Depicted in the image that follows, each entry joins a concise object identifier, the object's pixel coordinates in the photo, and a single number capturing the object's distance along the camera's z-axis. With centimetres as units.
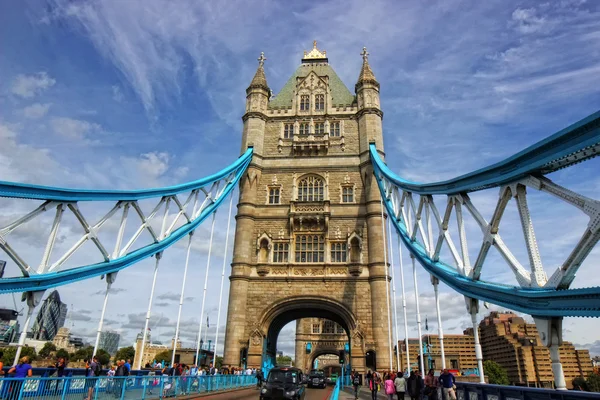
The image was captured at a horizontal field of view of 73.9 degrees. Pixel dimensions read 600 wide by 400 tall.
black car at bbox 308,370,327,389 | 2697
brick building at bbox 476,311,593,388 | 12183
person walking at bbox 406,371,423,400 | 1338
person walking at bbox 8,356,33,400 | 986
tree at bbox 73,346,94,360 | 8861
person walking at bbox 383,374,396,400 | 1373
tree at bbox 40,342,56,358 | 8879
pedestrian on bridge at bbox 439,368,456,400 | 1078
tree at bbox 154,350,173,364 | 10718
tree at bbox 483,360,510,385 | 9831
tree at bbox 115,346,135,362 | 9657
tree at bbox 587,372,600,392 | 7981
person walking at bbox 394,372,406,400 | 1305
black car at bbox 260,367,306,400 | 1291
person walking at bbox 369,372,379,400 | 1527
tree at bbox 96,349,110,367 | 7630
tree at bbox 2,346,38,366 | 7831
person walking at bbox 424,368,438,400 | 1202
